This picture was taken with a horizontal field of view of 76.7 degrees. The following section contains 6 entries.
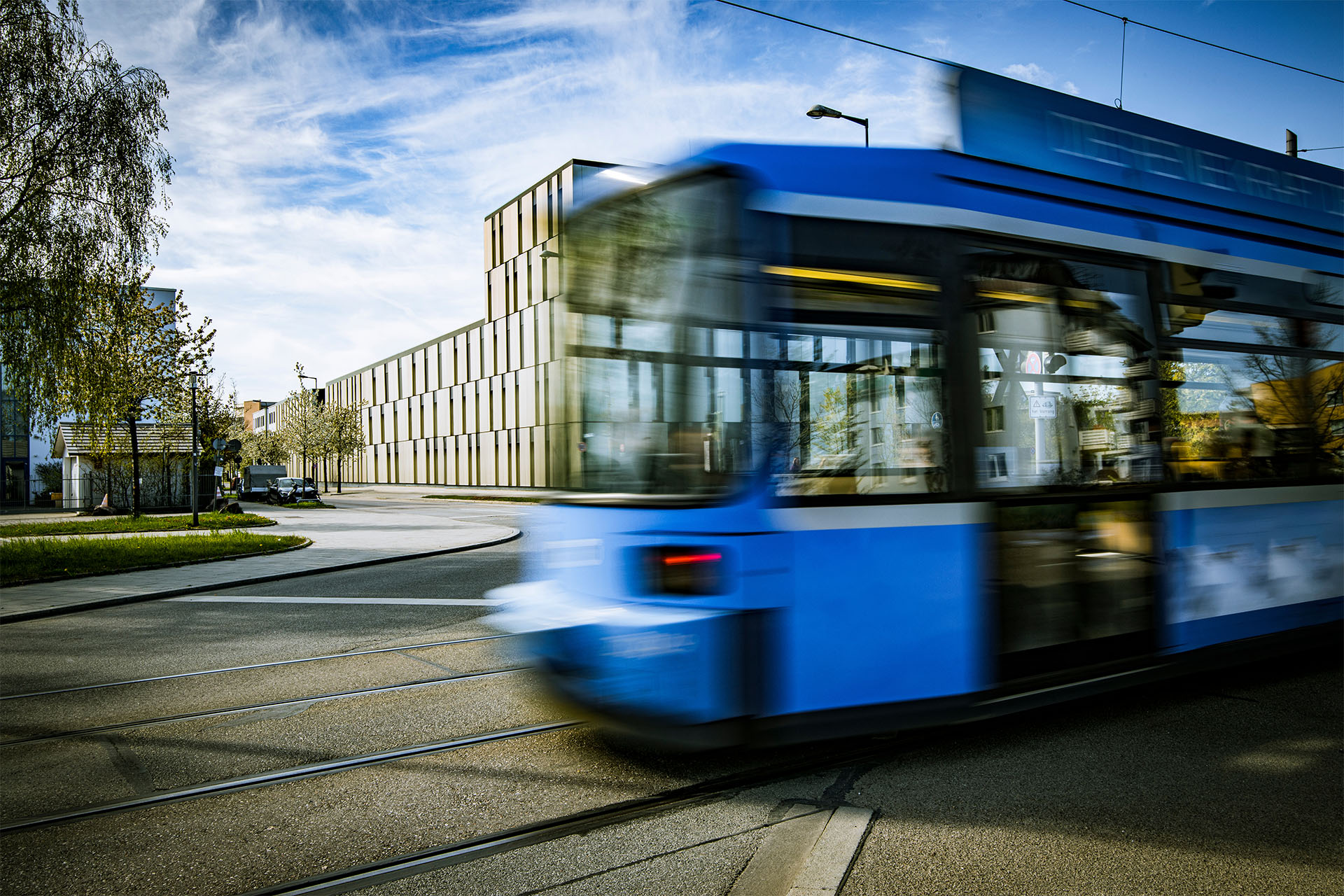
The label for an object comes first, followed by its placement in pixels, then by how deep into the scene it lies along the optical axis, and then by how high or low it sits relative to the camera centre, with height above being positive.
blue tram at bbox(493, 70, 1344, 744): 3.96 +0.11
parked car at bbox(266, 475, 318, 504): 49.78 -1.00
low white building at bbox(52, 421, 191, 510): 34.47 +0.27
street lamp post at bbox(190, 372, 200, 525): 24.31 -0.24
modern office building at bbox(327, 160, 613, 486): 47.44 +5.95
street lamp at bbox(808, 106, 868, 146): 15.66 +6.46
